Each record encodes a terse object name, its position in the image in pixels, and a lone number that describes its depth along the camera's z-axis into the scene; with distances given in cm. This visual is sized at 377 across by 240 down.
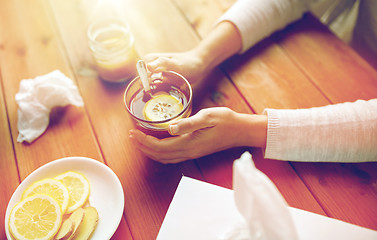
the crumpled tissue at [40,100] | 78
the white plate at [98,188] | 61
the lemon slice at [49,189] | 62
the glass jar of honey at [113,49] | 82
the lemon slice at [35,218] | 58
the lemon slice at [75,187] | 63
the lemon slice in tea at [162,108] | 68
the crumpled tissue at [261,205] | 39
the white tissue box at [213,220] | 56
